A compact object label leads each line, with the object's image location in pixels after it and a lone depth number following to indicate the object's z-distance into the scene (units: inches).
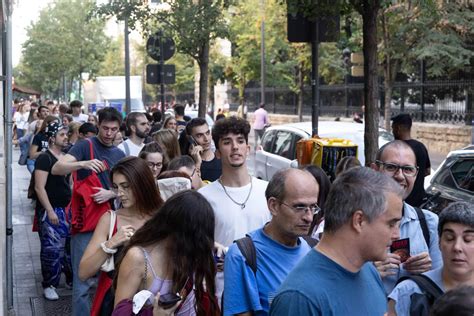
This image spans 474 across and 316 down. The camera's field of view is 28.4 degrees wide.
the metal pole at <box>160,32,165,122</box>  783.3
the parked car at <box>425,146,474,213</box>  399.2
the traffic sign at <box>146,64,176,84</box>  821.2
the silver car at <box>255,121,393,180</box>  607.8
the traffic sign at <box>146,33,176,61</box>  767.7
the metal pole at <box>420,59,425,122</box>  1225.2
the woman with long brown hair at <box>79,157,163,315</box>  209.6
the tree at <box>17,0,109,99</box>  2114.9
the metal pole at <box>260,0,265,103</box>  1456.7
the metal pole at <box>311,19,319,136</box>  425.1
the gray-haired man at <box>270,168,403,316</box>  122.9
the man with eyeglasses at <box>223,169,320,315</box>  169.0
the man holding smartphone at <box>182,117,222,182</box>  330.6
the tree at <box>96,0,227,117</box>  714.2
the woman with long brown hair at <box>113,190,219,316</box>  168.9
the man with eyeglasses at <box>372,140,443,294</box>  170.6
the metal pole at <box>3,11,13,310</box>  330.6
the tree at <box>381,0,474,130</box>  1024.9
